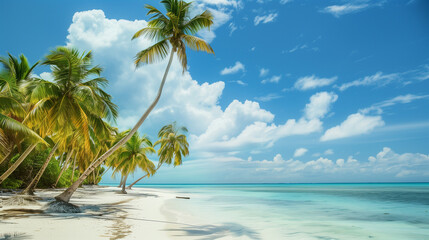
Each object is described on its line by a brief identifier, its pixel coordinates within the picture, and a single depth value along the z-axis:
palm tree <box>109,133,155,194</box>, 23.34
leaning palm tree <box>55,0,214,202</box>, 11.67
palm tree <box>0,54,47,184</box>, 7.14
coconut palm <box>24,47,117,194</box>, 9.88
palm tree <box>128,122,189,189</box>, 30.03
